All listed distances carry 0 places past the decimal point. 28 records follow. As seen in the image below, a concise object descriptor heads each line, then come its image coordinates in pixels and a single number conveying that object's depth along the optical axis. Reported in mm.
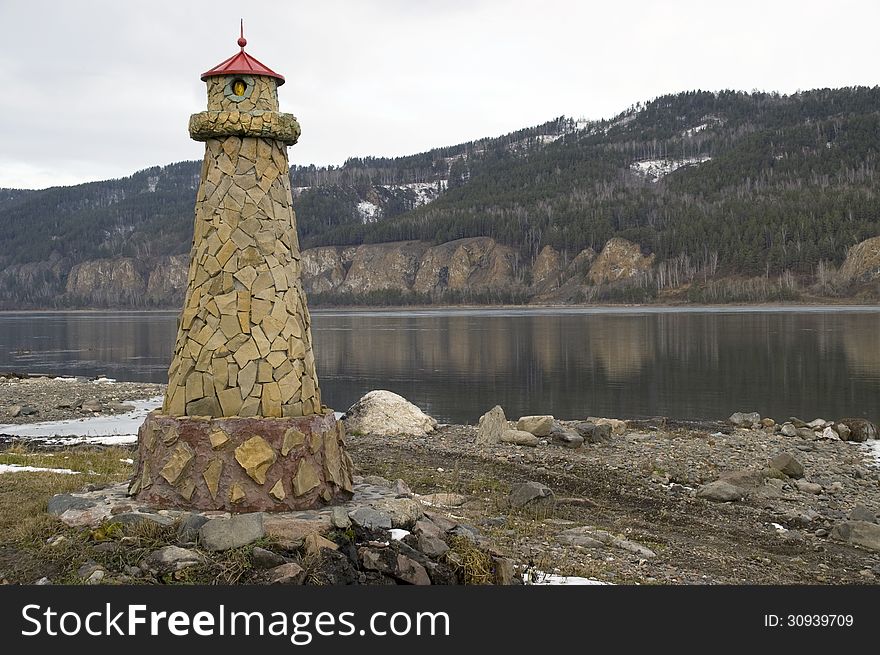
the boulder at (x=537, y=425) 21673
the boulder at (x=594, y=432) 21453
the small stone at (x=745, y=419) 26719
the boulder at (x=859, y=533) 11945
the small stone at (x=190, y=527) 8008
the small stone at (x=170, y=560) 7464
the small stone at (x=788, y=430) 24125
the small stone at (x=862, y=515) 13258
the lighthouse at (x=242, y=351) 9016
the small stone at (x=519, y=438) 20875
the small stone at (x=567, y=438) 20703
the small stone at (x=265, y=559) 7543
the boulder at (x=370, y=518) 8602
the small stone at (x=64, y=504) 9188
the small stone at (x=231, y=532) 7797
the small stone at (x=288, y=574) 7238
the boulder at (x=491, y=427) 21531
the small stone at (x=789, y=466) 16859
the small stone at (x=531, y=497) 13031
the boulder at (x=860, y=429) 23156
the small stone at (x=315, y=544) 7755
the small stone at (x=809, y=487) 15695
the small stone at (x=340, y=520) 8453
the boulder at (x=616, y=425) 23297
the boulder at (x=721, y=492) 14625
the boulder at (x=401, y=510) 8906
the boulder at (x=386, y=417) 23547
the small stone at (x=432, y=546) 8258
